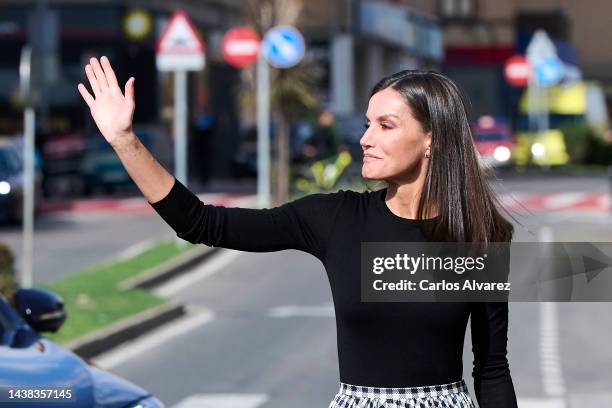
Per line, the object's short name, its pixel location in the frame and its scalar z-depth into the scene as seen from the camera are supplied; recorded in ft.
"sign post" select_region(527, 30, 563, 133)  188.85
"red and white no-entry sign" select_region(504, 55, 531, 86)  238.27
